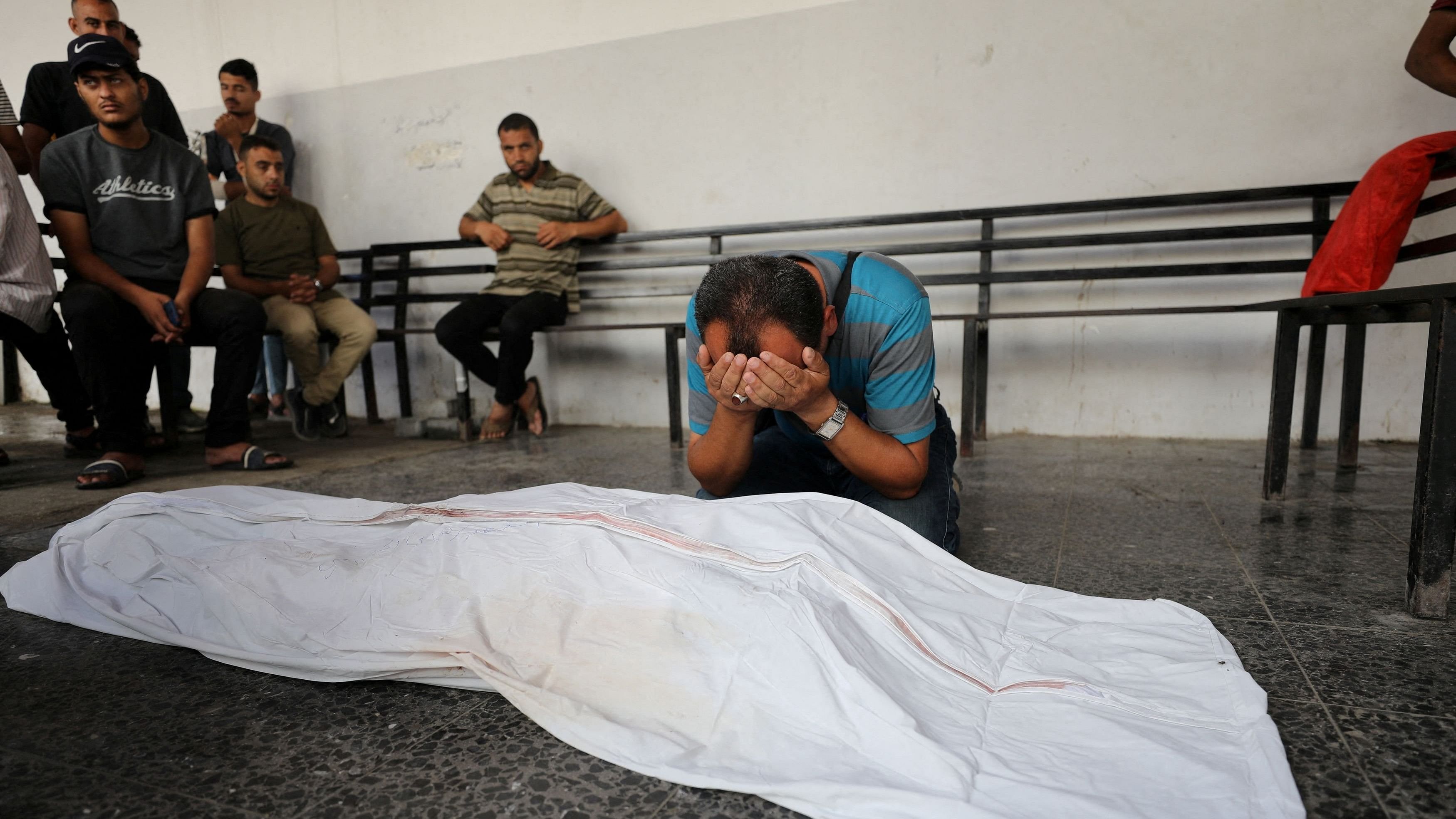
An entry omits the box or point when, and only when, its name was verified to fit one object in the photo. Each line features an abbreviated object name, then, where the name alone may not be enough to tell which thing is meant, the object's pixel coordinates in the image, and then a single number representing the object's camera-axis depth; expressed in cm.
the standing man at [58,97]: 350
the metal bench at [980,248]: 321
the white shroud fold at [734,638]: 95
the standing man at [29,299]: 274
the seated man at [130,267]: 294
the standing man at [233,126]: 452
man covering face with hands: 137
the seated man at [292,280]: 393
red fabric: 226
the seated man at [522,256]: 389
